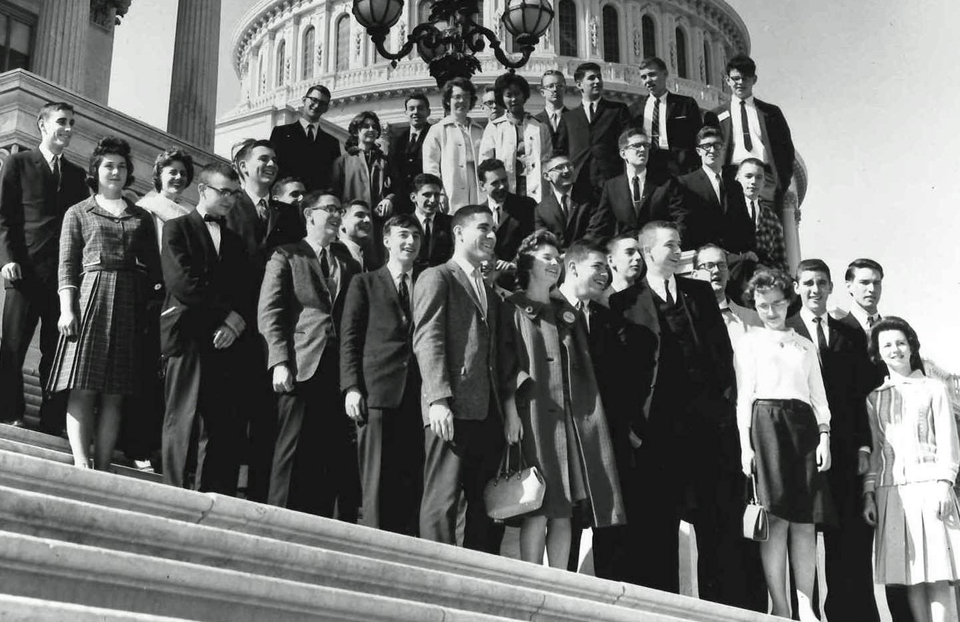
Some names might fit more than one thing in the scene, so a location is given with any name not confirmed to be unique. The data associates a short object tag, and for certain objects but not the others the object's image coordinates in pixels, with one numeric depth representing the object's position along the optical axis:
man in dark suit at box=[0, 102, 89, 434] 6.82
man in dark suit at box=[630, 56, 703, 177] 11.47
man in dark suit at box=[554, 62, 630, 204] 10.95
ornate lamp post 12.52
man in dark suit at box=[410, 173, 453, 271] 8.88
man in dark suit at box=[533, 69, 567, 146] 11.53
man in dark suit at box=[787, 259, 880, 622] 7.55
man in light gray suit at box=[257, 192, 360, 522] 6.32
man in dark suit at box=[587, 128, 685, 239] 9.30
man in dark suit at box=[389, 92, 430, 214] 11.09
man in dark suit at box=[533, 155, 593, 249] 9.59
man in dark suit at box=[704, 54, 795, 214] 10.79
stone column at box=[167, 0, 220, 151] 17.59
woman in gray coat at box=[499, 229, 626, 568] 6.32
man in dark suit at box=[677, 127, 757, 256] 9.39
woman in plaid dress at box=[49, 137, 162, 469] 6.16
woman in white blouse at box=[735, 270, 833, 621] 6.95
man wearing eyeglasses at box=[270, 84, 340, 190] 10.84
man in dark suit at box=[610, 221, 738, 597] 6.89
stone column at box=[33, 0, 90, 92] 16.98
